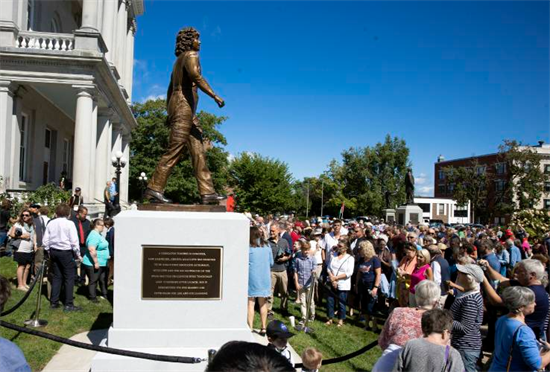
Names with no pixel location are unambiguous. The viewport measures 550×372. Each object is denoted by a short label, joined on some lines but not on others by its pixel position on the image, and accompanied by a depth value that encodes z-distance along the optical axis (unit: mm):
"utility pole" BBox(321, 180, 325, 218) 75375
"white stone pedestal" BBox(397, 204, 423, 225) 28844
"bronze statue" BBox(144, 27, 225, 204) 6262
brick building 54031
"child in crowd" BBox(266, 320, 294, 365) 4059
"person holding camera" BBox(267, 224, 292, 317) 9657
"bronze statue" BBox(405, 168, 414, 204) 29998
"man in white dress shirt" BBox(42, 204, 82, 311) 7770
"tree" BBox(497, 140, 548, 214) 45375
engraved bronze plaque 5285
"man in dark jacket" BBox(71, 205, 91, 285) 9739
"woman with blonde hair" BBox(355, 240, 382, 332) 8914
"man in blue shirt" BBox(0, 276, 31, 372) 2262
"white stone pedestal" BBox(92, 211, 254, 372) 5199
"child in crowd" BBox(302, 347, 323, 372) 4023
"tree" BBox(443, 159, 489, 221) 52875
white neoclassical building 18250
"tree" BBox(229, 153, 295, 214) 55344
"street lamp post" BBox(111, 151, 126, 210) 16578
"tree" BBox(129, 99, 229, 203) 45281
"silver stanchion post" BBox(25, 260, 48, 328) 7049
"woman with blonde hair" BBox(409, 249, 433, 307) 6938
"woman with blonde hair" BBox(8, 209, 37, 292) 8766
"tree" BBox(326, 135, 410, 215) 67375
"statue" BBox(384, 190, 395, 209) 65412
